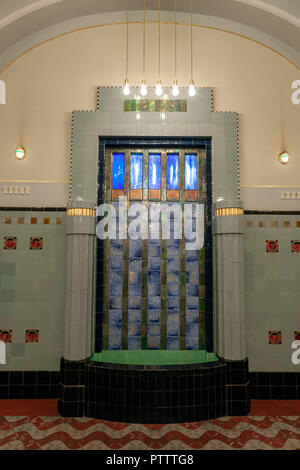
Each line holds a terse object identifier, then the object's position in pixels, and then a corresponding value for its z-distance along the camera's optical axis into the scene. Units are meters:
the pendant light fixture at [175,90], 3.62
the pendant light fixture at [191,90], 3.55
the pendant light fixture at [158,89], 3.58
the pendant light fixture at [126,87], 3.56
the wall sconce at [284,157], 4.05
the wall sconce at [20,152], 4.01
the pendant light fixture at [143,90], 3.67
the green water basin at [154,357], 3.62
